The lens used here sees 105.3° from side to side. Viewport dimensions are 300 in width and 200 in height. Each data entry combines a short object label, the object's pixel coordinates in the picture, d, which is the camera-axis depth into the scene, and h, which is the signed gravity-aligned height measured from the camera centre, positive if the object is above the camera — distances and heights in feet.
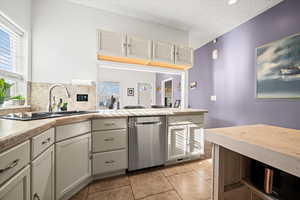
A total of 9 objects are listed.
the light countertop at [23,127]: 1.65 -0.57
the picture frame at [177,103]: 9.41 -0.30
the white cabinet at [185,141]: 5.78 -2.20
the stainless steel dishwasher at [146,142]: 5.04 -1.95
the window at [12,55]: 4.41 +1.84
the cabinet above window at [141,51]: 5.56 +2.63
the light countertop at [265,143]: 1.33 -0.65
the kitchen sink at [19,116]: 2.94 -0.52
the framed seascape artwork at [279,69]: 5.27 +1.59
